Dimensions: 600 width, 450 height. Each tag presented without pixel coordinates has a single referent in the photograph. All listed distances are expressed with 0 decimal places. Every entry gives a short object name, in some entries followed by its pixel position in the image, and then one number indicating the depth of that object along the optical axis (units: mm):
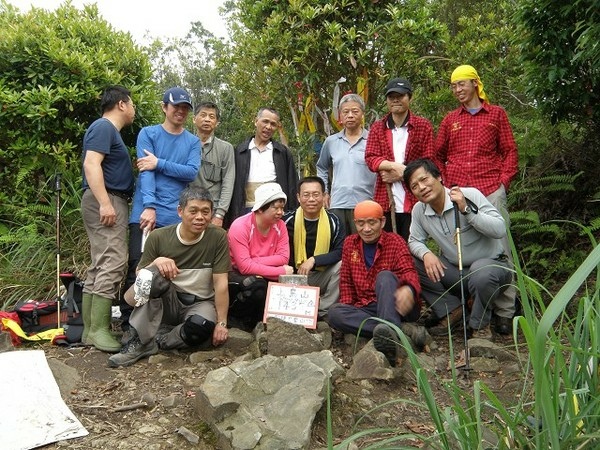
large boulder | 2920
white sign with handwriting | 4616
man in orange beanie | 4332
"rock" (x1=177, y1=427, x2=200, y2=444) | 3020
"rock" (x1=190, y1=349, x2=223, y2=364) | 4270
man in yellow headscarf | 4852
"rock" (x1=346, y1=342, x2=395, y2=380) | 3764
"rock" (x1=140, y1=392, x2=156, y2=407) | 3475
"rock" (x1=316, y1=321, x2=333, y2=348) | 4543
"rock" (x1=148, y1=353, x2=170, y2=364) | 4250
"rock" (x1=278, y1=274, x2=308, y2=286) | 4715
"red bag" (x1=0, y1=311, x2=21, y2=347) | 4676
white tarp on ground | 3043
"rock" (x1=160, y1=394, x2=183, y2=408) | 3437
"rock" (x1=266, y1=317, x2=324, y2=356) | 4090
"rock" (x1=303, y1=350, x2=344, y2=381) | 3484
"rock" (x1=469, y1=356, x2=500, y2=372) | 3998
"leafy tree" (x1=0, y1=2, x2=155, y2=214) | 5598
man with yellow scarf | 5055
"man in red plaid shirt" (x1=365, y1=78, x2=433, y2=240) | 5035
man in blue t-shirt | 4570
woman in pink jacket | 4840
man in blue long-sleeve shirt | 4855
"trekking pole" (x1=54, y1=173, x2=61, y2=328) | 5142
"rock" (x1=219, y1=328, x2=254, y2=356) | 4500
